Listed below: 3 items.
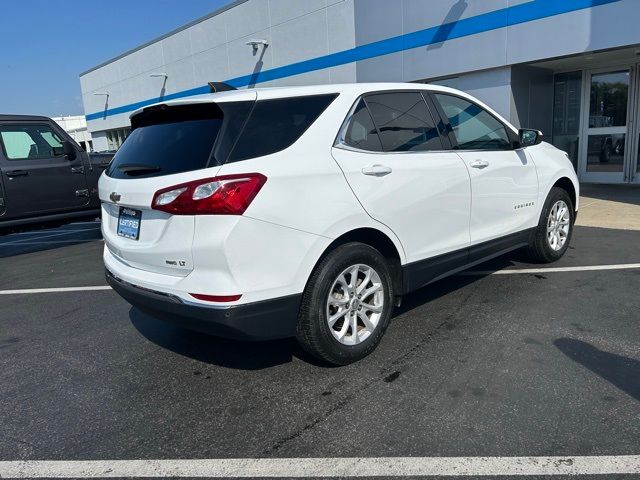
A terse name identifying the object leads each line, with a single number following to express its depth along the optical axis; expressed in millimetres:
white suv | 2895
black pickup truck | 7660
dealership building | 10656
